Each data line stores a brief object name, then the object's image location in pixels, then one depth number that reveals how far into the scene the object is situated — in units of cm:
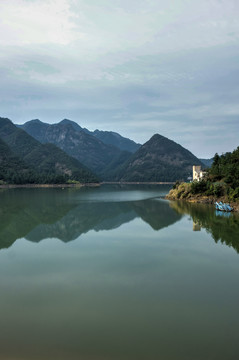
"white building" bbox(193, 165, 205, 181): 10862
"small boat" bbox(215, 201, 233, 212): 5597
